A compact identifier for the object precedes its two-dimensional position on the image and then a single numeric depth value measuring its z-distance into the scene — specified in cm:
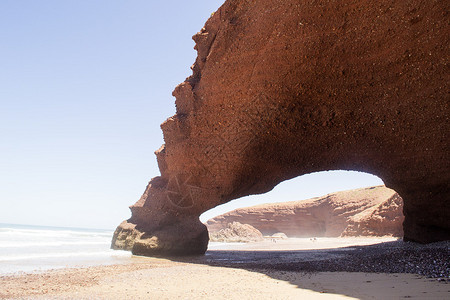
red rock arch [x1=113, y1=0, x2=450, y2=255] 614
